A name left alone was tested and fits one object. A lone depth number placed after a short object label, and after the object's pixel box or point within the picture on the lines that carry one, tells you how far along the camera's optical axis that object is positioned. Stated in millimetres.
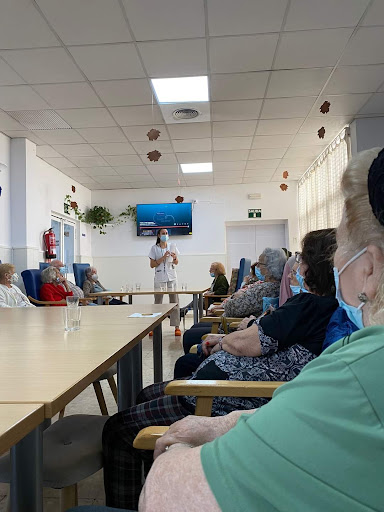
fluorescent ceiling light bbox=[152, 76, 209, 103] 4250
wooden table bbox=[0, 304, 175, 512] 921
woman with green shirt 409
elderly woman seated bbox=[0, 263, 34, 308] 4301
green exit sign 9062
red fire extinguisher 6633
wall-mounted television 9133
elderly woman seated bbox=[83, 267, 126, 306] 6637
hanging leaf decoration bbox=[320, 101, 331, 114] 4257
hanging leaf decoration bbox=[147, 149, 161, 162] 4828
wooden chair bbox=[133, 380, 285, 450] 1298
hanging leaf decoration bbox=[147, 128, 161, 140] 4630
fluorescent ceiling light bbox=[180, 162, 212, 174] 7469
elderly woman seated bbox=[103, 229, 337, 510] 1360
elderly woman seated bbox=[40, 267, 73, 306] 5465
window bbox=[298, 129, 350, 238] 6111
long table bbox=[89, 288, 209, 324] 5702
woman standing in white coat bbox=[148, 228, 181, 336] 7039
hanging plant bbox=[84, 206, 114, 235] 9016
